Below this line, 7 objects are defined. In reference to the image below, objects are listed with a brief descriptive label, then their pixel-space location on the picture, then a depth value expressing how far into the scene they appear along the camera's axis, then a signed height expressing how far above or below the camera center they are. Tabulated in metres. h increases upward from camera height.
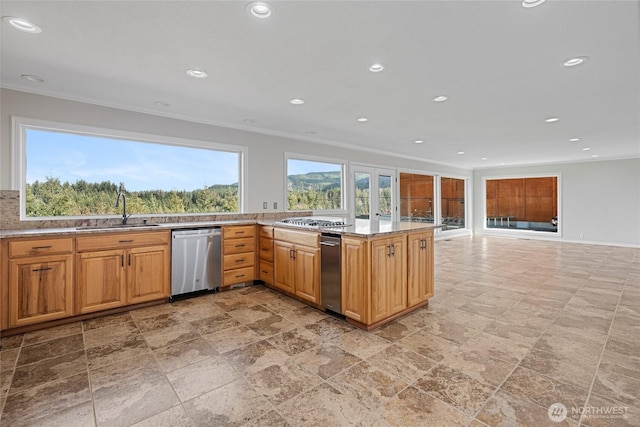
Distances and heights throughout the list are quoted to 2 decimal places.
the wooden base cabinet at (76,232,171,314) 3.08 -0.61
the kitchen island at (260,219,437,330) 2.84 -0.57
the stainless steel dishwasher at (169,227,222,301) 3.70 -0.60
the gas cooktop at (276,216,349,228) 3.58 -0.12
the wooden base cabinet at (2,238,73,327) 2.74 -0.62
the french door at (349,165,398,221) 6.59 +0.48
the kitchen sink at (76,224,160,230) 3.43 -0.15
